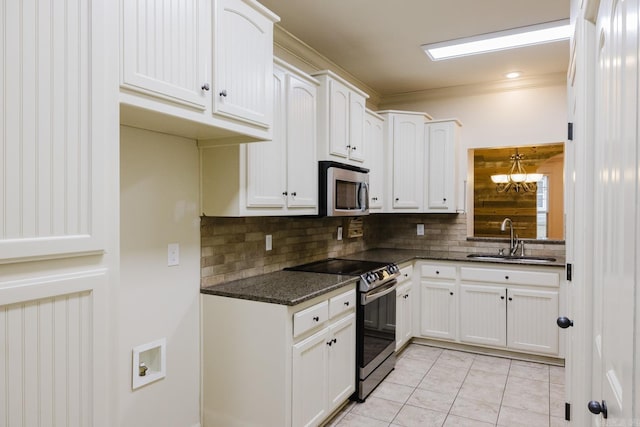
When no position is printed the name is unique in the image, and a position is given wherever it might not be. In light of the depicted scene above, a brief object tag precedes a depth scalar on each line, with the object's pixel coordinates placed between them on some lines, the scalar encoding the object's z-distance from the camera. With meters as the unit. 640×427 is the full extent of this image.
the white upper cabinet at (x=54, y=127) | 0.99
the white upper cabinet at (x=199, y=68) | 1.53
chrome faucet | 4.22
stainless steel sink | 3.93
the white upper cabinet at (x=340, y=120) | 3.01
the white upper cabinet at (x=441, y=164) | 4.33
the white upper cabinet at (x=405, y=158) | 4.27
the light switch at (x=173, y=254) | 2.27
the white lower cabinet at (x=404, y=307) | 3.76
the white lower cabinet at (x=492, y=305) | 3.66
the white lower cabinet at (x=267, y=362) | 2.22
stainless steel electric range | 2.94
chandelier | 5.17
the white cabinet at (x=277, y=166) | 2.33
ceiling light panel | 3.07
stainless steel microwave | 2.98
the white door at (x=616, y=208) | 0.70
